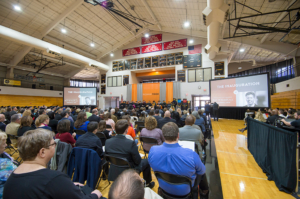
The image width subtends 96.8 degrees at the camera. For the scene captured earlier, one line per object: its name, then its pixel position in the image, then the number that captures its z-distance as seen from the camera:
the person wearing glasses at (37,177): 0.76
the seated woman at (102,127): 2.92
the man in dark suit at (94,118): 4.19
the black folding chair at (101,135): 2.82
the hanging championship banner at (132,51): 15.13
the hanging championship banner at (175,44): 12.98
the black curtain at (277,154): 2.02
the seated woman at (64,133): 2.36
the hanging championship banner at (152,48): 14.10
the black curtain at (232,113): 9.53
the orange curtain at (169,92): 13.56
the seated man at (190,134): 2.49
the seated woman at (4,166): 1.12
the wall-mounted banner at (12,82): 12.79
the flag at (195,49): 12.42
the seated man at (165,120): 3.77
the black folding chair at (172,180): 1.30
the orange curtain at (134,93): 15.07
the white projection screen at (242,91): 6.99
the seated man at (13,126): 3.17
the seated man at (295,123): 3.02
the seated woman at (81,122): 3.24
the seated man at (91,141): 2.08
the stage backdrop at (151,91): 13.66
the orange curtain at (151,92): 14.25
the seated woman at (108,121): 3.84
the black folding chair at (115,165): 1.77
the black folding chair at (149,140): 2.55
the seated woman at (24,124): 2.83
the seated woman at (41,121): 2.82
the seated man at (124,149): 1.80
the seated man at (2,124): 3.37
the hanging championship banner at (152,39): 14.08
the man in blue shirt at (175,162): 1.34
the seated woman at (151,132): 2.66
